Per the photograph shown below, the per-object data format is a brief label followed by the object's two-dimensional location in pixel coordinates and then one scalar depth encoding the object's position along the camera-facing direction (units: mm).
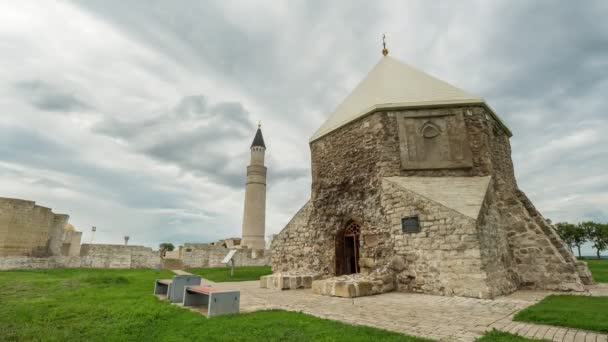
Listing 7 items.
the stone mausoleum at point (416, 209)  7520
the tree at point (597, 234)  37562
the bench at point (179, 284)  6820
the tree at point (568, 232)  39094
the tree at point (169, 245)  64762
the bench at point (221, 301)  5064
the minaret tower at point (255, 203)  36375
